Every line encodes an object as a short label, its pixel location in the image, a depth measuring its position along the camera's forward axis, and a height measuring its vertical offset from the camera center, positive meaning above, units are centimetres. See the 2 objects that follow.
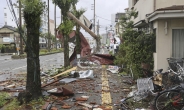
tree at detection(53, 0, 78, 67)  1393 +176
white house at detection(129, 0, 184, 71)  871 +86
